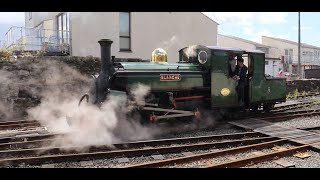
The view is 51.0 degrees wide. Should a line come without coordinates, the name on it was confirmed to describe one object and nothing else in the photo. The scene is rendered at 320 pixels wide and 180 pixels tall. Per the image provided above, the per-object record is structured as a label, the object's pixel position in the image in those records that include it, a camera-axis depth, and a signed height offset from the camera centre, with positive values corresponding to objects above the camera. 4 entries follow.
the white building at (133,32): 14.95 +2.37
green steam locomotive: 8.33 -0.08
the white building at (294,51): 44.97 +3.88
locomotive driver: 10.37 +0.14
